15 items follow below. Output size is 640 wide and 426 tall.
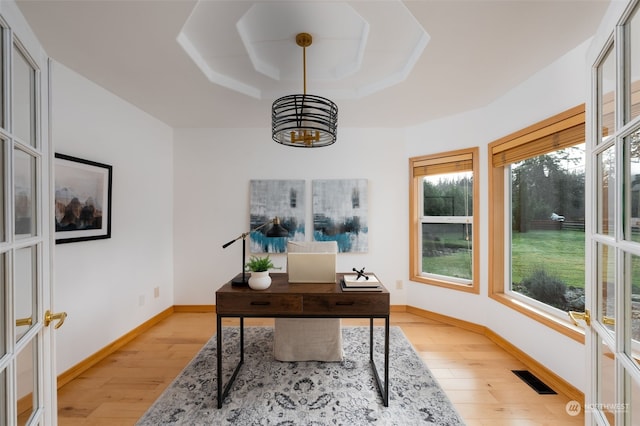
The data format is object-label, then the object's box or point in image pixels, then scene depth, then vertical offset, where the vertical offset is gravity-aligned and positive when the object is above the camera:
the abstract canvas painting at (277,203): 3.54 +0.12
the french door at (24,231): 0.82 -0.06
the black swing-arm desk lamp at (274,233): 2.01 -0.15
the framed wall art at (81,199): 2.13 +0.11
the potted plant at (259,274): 1.88 -0.43
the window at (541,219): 2.06 -0.06
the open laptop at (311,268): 2.00 -0.40
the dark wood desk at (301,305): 1.78 -0.60
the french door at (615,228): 0.84 -0.05
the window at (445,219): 3.08 -0.08
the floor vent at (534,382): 1.99 -1.29
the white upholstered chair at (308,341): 2.33 -1.09
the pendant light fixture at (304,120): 1.72 +0.61
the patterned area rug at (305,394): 1.71 -1.28
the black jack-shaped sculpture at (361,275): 2.01 -0.47
